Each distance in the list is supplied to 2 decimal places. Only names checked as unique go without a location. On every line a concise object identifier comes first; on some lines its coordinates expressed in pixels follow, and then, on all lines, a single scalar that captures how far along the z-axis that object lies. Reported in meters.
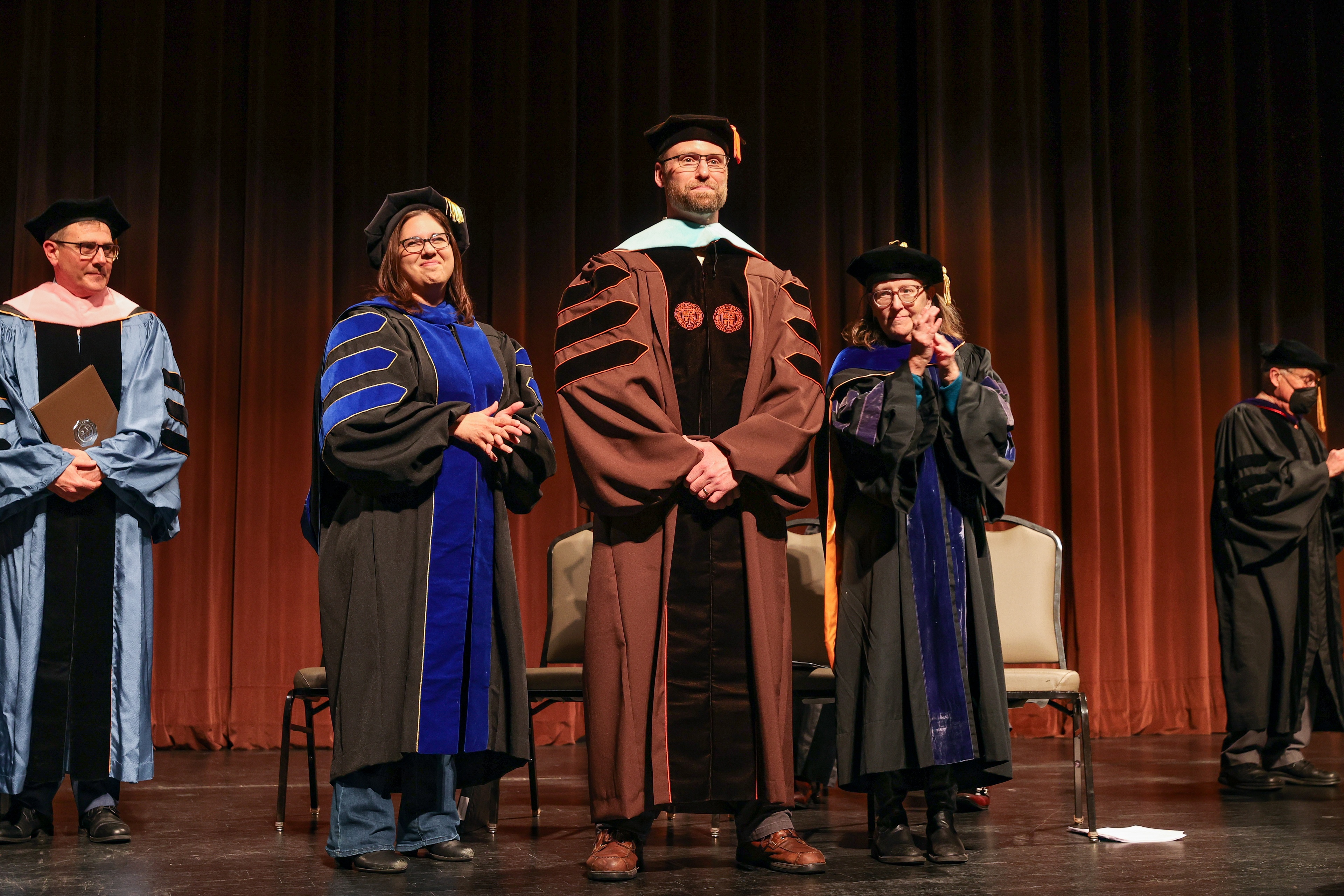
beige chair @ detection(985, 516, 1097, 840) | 4.40
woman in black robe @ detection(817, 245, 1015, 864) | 3.12
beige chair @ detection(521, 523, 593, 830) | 4.38
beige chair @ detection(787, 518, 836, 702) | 4.46
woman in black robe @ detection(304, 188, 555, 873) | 3.08
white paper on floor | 3.42
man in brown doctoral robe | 2.99
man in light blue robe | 3.44
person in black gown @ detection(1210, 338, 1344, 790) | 4.76
